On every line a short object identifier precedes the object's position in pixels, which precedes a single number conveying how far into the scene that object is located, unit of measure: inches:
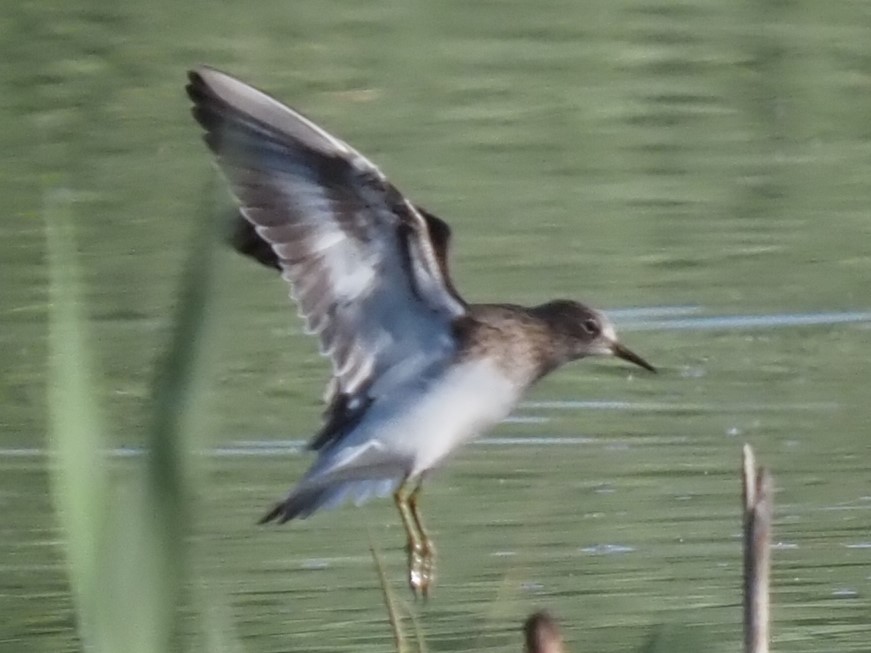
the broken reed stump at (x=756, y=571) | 229.1
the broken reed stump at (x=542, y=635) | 209.8
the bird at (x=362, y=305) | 330.6
